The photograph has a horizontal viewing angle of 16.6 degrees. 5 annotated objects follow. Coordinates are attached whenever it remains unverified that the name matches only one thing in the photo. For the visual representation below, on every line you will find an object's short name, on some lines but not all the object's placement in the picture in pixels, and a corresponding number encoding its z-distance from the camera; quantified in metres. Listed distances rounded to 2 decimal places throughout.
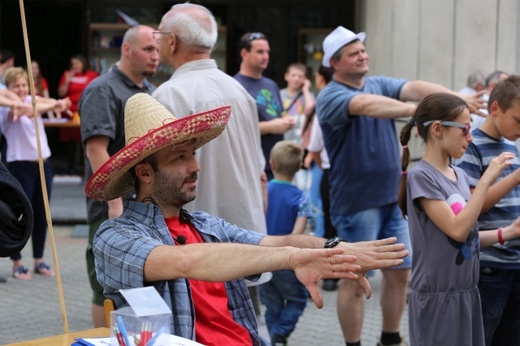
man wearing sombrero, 5.35
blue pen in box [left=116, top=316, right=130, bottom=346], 4.58
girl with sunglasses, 7.89
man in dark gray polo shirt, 9.83
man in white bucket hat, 10.74
